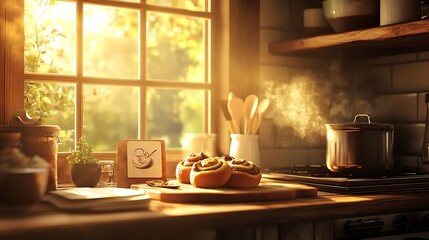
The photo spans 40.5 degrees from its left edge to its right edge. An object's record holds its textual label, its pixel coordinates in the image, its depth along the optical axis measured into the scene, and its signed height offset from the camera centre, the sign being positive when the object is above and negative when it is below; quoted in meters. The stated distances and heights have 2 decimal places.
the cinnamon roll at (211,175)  1.69 -0.15
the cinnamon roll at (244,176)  1.71 -0.16
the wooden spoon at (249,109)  2.20 +0.05
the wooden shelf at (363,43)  1.97 +0.30
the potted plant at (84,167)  1.84 -0.14
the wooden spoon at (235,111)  2.20 +0.05
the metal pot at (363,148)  1.90 -0.08
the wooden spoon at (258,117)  2.20 +0.02
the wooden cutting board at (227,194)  1.56 -0.19
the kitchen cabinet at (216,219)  1.20 -0.22
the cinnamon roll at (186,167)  1.84 -0.14
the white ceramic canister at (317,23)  2.40 +0.42
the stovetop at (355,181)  1.79 -0.19
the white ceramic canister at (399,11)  2.01 +0.39
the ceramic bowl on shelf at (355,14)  2.17 +0.41
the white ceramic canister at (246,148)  2.15 -0.09
